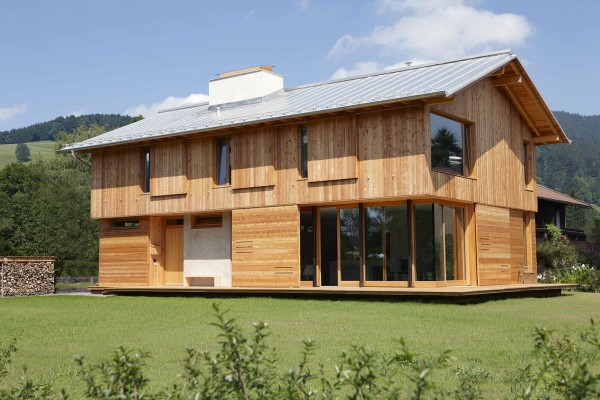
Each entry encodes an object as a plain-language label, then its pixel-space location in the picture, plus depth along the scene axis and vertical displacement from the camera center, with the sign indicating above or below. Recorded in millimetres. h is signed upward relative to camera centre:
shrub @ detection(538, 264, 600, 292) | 24891 -639
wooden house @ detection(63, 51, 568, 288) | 18219 +2001
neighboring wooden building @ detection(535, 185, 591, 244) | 37488 +2355
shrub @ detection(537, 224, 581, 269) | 28781 +131
